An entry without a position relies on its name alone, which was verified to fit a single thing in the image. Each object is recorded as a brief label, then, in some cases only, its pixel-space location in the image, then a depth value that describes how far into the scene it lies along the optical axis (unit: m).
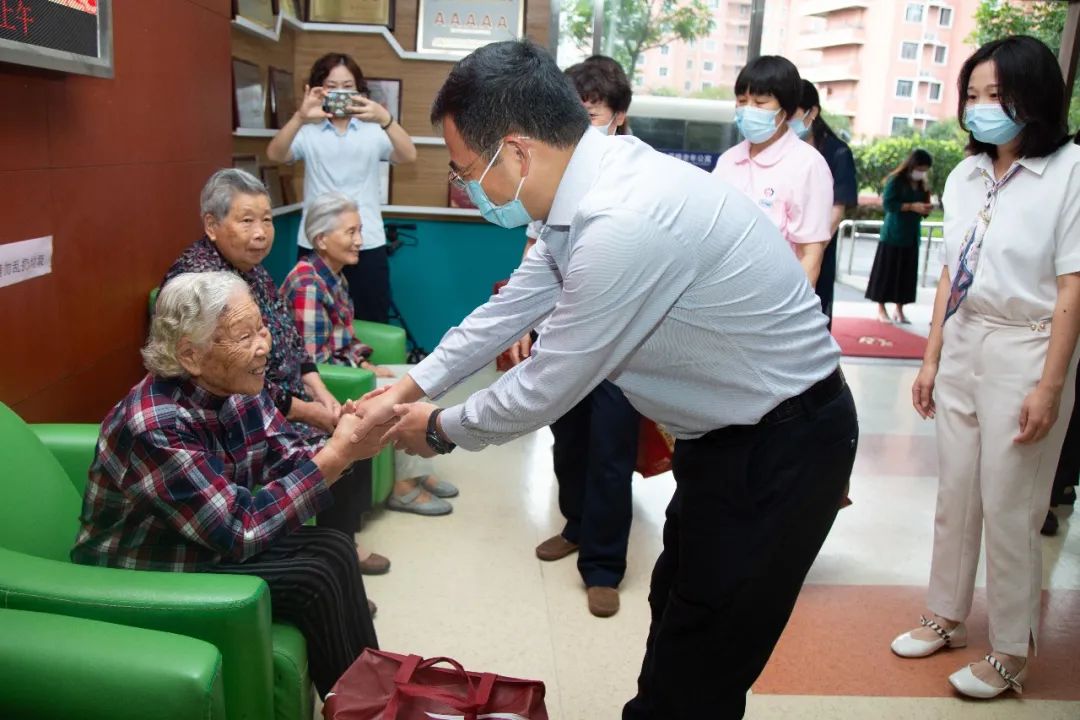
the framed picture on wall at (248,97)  4.02
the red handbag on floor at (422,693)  1.59
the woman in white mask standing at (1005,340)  2.07
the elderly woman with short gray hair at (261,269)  2.62
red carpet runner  6.29
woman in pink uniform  2.71
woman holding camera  3.99
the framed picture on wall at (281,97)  4.72
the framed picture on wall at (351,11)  5.25
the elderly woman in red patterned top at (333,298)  3.04
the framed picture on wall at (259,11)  3.94
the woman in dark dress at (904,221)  6.92
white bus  5.93
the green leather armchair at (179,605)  1.53
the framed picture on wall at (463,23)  5.29
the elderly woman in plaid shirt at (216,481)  1.67
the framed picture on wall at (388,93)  5.36
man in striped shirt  1.33
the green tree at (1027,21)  6.12
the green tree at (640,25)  5.58
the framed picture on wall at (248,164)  4.05
